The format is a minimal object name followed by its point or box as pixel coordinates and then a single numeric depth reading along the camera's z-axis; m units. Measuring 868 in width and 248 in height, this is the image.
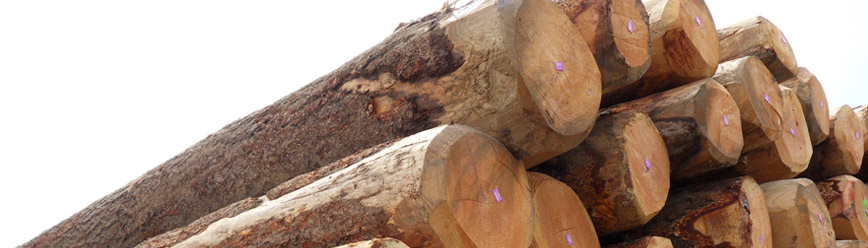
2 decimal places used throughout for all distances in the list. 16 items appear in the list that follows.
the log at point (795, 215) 3.37
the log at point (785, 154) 3.53
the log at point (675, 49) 3.11
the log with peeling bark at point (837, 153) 4.39
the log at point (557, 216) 2.28
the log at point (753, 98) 3.31
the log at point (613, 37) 2.61
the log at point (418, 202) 1.79
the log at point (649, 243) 2.54
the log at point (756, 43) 3.96
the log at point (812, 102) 4.17
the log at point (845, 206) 4.07
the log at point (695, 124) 2.93
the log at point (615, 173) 2.55
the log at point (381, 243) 1.59
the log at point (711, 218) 2.85
